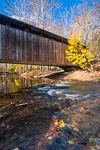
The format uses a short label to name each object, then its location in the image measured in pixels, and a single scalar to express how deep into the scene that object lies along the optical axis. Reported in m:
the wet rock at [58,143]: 1.23
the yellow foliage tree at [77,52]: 10.49
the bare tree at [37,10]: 14.70
